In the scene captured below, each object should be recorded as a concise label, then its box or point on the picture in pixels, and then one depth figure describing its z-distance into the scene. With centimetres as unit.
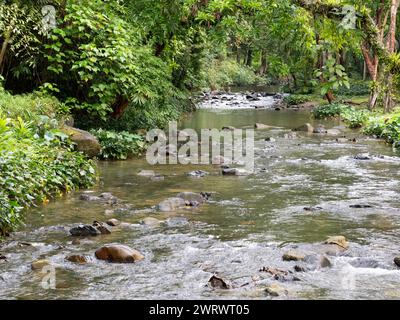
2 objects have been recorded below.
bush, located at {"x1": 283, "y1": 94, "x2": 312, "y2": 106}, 3272
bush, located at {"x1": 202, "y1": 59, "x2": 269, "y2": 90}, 4234
